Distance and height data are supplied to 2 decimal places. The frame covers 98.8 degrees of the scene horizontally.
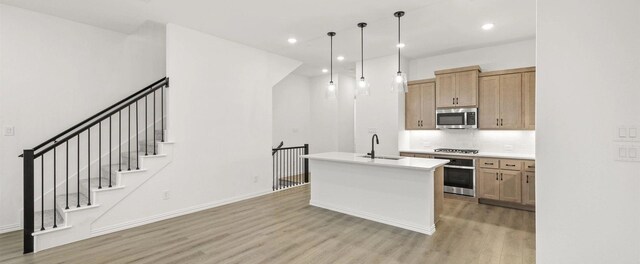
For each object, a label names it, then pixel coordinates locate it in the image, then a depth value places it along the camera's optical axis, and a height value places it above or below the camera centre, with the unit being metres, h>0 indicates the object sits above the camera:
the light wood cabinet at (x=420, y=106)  5.61 +0.53
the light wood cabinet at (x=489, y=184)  4.64 -0.90
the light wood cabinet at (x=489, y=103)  4.88 +0.52
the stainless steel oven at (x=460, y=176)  4.89 -0.83
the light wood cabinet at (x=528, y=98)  4.56 +0.55
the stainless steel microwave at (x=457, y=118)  5.08 +0.25
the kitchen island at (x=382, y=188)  3.46 -0.80
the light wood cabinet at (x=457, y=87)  5.02 +0.85
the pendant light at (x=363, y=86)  3.91 +0.65
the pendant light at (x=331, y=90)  4.29 +0.66
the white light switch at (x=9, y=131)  3.45 +0.02
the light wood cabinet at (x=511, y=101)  4.67 +0.53
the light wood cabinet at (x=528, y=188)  4.31 -0.91
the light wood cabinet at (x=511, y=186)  4.43 -0.90
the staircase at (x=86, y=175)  2.97 -0.59
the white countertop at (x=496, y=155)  4.54 -0.41
